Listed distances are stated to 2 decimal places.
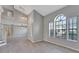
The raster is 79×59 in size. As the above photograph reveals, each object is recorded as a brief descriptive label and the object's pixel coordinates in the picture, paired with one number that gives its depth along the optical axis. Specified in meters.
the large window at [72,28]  2.31
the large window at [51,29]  3.39
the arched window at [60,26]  2.73
